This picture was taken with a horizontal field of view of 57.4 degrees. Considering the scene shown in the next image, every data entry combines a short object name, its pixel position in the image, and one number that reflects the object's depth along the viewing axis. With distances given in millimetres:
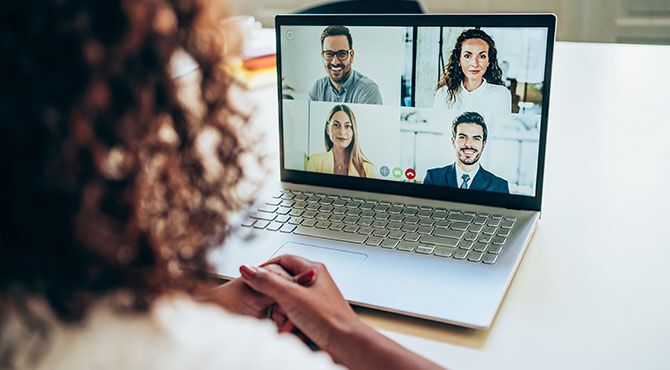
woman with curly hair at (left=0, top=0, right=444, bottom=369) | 334
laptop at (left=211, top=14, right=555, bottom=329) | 823
